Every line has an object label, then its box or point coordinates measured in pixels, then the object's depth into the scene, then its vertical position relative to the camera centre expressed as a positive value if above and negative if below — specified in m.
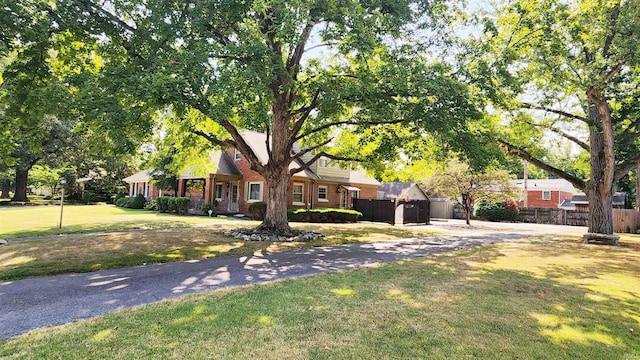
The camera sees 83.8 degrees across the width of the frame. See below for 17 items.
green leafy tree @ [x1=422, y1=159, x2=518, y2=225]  26.31 +1.36
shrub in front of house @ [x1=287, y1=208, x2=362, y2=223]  22.50 -1.12
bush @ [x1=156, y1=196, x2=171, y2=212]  26.89 -0.80
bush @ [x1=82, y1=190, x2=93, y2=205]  38.22 -0.70
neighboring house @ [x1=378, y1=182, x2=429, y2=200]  37.13 +0.98
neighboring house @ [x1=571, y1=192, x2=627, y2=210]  37.38 +0.63
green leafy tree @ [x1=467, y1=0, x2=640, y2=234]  12.73 +5.10
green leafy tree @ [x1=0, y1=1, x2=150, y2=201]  8.49 +2.56
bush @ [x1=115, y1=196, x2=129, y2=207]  32.12 -0.95
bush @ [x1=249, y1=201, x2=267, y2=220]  22.12 -0.88
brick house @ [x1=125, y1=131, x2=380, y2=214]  24.59 +0.82
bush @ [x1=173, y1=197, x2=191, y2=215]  25.80 -0.84
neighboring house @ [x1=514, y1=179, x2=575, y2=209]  42.34 +1.43
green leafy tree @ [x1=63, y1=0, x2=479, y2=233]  8.87 +3.81
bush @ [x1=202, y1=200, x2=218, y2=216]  24.89 -0.98
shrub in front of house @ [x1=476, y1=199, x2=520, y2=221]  34.84 -0.72
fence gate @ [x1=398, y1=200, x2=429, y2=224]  25.42 -0.82
